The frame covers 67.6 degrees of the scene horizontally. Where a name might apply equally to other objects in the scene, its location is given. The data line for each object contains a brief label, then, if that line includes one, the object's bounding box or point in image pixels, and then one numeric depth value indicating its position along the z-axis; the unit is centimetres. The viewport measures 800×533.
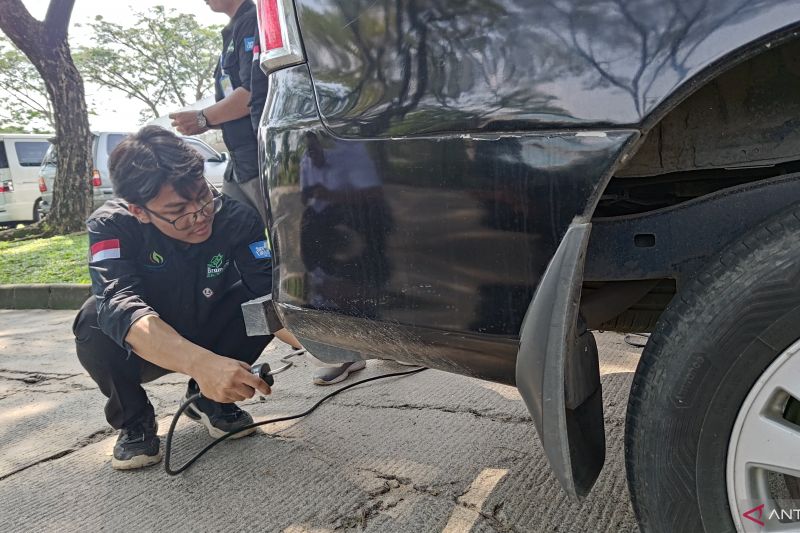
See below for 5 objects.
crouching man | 168
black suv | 84
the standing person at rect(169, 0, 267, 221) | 215
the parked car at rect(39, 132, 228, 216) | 941
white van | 1065
